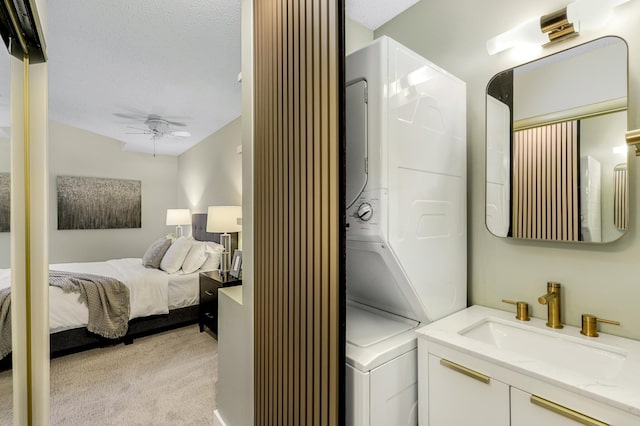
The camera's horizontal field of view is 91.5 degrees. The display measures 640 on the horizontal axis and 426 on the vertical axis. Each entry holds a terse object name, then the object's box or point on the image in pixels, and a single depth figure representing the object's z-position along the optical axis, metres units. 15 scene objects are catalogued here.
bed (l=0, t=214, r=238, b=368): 2.71
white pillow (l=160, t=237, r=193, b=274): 3.53
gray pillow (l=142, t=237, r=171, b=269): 3.74
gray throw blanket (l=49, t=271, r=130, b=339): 2.83
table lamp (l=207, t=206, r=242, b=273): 3.31
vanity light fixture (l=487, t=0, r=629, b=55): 1.15
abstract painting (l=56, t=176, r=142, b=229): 4.94
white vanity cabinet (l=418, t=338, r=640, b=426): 0.81
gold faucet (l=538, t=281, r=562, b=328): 1.25
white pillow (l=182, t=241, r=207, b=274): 3.59
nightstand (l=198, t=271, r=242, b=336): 3.03
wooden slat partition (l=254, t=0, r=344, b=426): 0.94
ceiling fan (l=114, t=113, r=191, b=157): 4.03
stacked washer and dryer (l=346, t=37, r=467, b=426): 1.09
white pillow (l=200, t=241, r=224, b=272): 3.77
